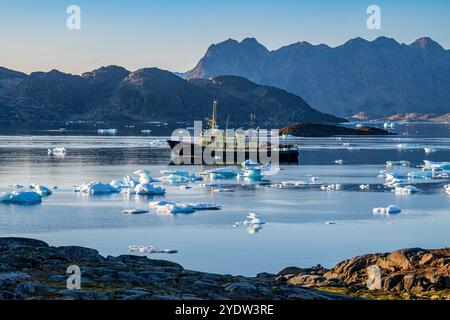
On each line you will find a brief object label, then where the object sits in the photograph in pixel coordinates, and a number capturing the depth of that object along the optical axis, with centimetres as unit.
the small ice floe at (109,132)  18305
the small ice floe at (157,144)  12012
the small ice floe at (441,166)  6900
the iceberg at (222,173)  6406
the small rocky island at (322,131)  18148
